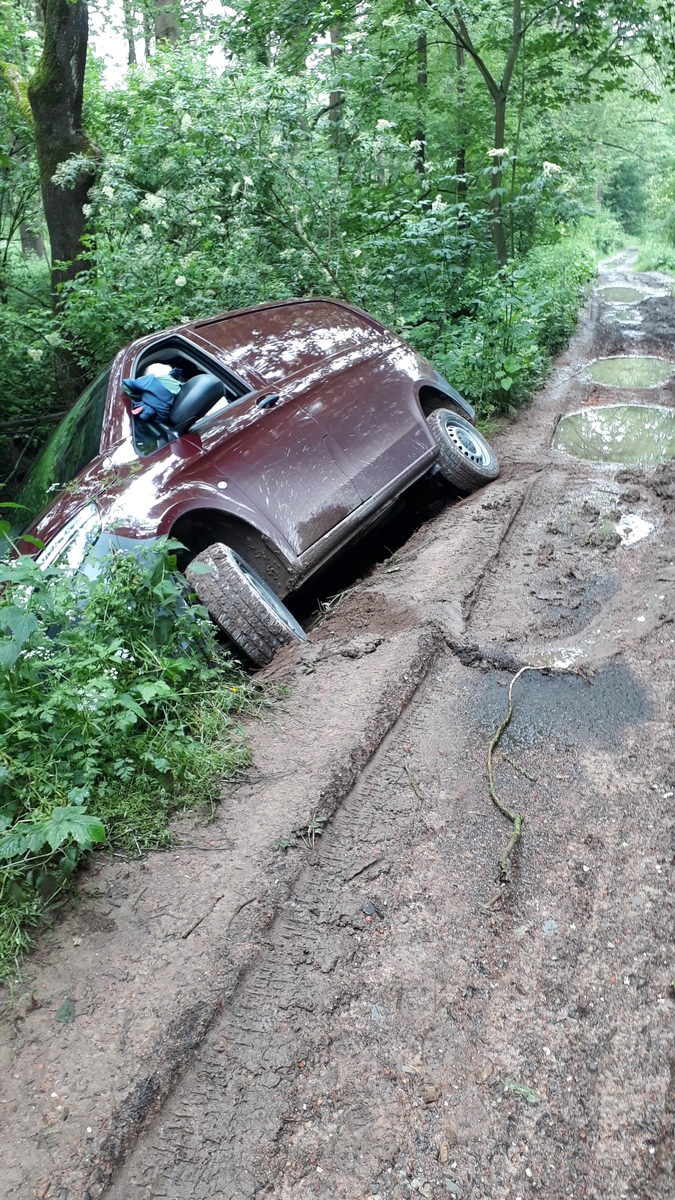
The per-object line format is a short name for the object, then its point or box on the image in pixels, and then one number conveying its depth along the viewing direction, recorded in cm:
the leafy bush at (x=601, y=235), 2895
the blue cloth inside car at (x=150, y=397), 443
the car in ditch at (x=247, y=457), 399
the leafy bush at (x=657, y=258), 2239
